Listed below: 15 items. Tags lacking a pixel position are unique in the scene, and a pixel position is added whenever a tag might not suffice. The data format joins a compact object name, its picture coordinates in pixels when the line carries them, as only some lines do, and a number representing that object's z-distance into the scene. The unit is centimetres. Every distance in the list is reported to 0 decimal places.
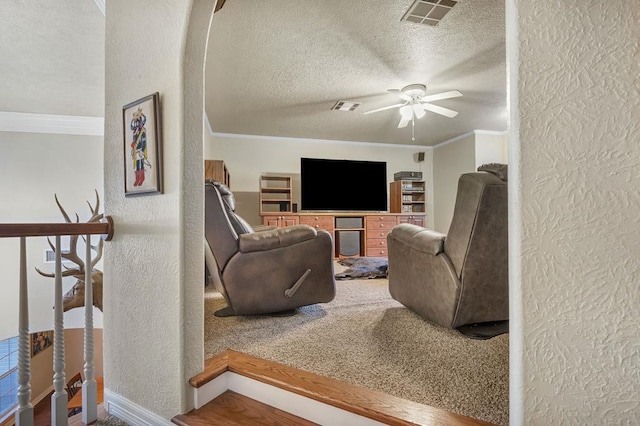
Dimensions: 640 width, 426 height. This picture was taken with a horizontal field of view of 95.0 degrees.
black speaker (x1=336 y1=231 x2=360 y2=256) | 522
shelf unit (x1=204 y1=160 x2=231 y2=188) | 381
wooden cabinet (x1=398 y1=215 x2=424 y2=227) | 559
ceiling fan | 323
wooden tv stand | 505
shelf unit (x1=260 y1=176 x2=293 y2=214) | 518
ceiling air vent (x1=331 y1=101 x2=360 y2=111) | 382
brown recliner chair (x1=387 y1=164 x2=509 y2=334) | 156
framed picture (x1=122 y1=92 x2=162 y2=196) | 120
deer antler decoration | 248
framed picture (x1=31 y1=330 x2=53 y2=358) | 397
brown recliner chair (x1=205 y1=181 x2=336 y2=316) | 193
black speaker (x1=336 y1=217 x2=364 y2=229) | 530
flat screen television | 526
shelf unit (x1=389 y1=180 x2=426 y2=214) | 566
